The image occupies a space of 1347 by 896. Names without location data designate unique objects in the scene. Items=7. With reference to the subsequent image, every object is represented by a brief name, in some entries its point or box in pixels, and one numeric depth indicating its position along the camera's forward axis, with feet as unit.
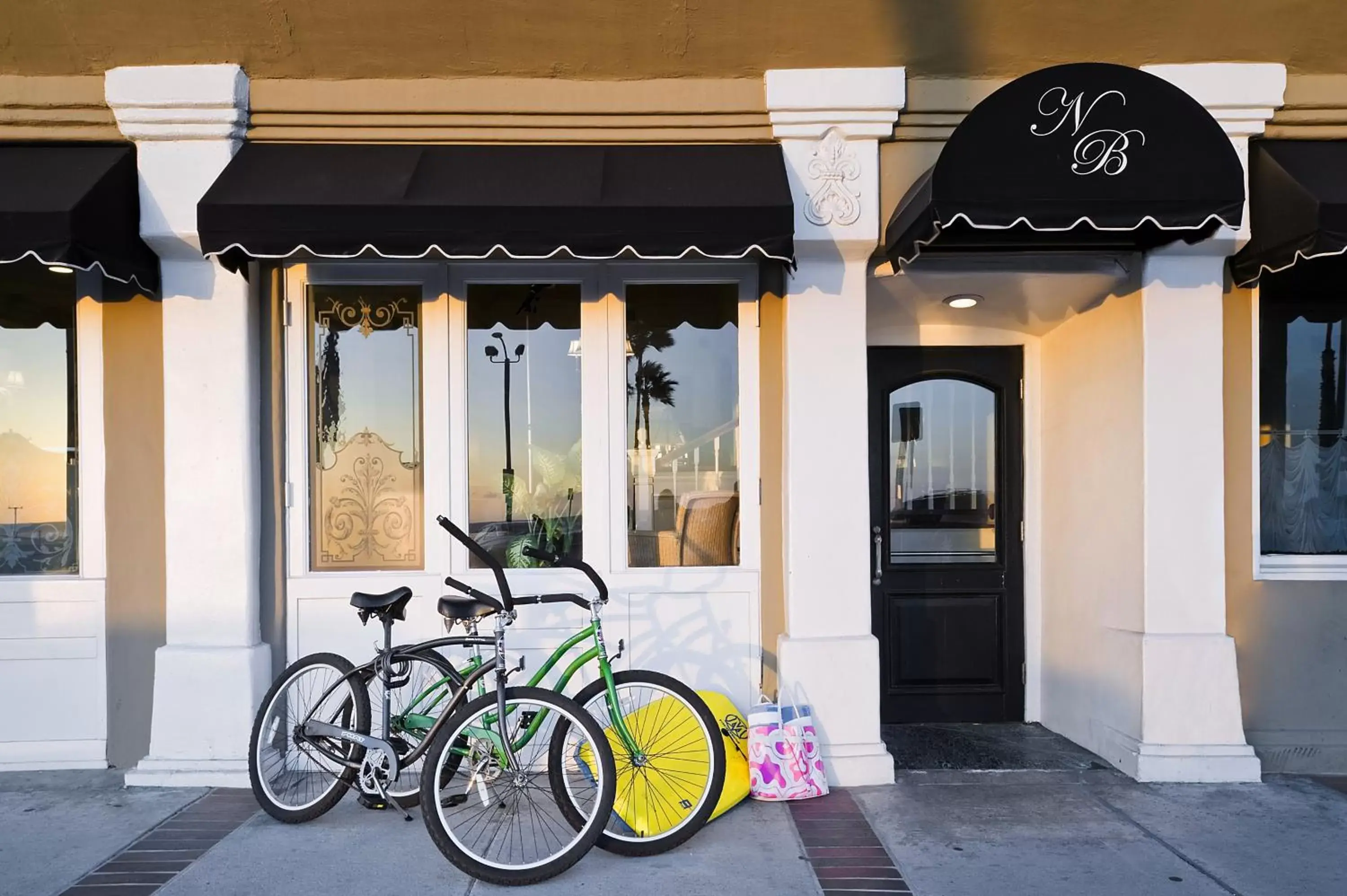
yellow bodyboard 14.33
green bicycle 14.15
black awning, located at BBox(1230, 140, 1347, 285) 15.92
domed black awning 15.17
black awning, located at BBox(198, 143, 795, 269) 15.79
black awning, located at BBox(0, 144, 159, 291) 15.53
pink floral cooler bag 16.34
